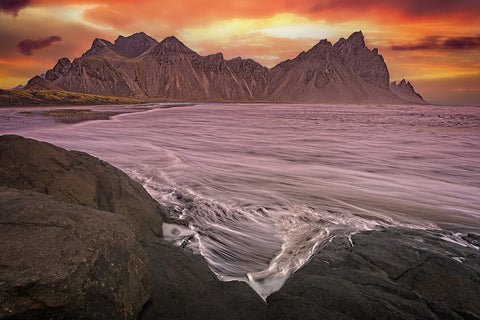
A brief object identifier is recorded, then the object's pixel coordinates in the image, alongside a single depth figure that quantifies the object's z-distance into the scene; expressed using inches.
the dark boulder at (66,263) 86.5
